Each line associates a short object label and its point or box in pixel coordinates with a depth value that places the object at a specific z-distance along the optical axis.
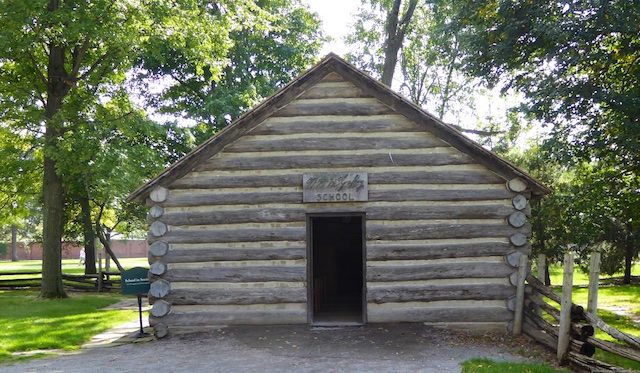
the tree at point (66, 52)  16.67
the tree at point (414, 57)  26.57
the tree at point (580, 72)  12.64
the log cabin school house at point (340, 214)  10.81
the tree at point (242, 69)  24.58
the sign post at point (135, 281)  10.86
